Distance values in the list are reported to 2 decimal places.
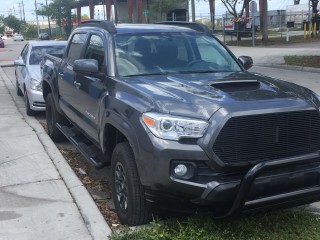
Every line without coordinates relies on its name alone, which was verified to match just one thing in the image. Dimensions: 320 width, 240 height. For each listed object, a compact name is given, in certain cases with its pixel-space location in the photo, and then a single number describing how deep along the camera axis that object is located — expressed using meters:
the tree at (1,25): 103.22
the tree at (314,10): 24.98
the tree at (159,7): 40.68
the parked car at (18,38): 62.23
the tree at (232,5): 27.49
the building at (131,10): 33.04
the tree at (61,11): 52.52
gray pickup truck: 2.53
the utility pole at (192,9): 17.69
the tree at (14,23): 97.09
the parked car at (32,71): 6.77
